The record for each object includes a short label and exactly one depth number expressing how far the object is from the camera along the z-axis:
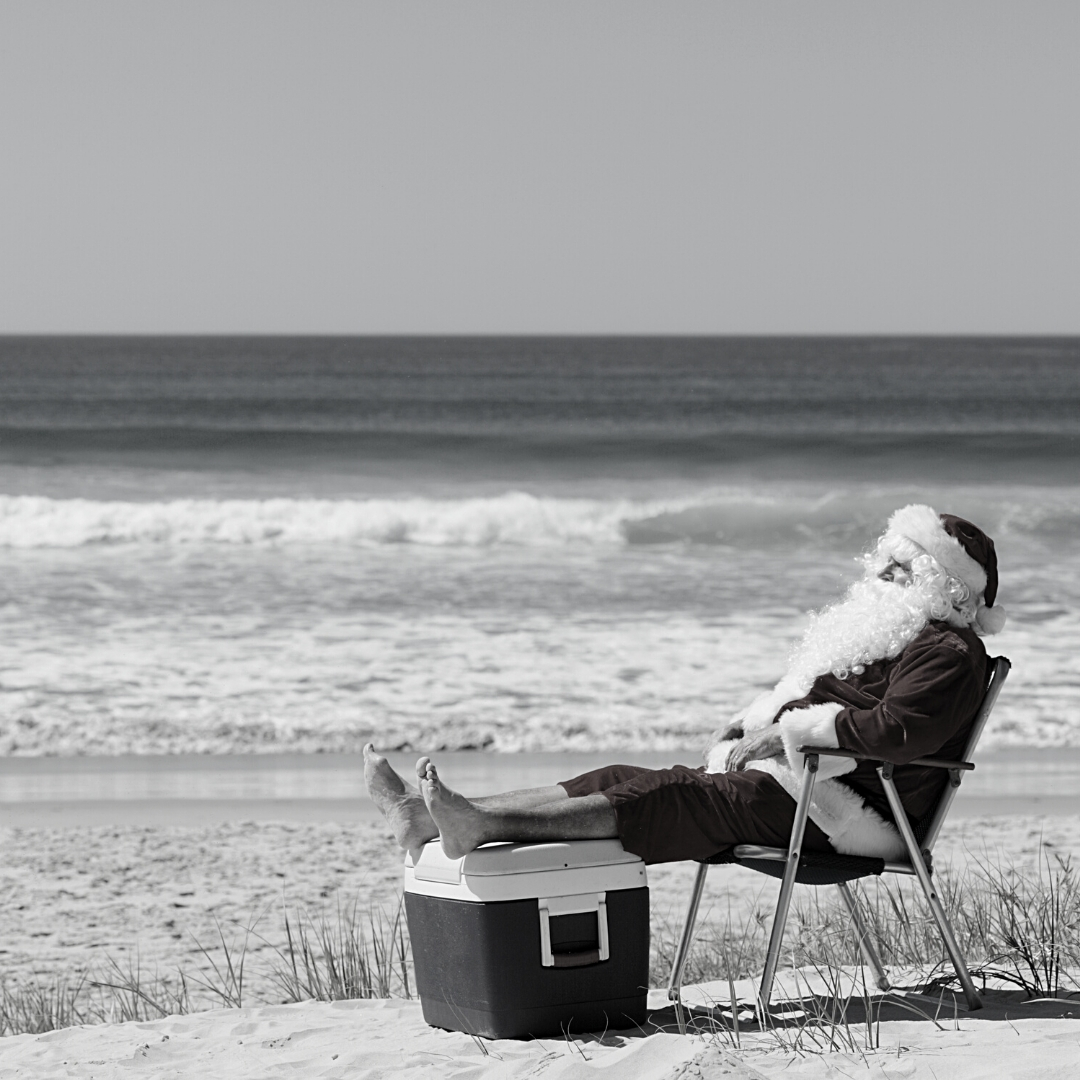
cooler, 6.68
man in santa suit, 6.85
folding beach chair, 6.80
